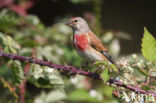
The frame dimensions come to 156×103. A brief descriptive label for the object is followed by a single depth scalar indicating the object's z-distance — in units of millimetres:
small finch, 6279
